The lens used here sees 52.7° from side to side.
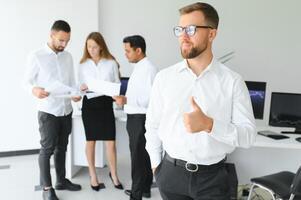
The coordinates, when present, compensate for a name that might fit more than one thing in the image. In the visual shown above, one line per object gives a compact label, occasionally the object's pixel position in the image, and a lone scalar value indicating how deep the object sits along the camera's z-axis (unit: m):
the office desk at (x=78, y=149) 3.46
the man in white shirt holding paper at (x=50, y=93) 2.71
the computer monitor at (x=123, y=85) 3.50
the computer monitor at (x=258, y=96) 3.13
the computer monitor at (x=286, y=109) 3.03
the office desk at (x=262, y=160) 3.16
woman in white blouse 3.01
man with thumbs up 1.37
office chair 2.24
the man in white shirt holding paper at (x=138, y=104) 2.71
